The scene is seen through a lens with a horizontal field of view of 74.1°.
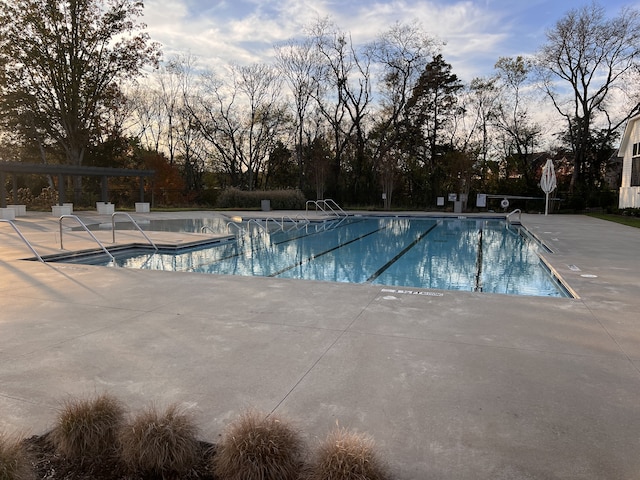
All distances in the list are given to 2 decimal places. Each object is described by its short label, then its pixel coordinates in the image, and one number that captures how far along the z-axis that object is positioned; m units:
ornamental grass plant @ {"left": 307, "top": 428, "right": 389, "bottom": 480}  1.49
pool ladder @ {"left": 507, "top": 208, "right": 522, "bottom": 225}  15.51
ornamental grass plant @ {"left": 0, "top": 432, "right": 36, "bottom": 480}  1.48
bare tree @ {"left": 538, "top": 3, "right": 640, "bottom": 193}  20.14
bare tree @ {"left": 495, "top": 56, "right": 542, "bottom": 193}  23.27
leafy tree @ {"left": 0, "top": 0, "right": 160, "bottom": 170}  19.59
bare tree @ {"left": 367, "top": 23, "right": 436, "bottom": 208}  23.47
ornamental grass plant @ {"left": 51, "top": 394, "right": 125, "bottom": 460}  1.76
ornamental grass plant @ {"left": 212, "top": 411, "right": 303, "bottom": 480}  1.57
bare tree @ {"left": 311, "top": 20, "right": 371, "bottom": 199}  25.02
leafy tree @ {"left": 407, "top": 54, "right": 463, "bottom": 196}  24.16
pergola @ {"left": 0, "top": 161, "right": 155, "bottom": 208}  15.45
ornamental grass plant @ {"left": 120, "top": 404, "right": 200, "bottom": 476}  1.66
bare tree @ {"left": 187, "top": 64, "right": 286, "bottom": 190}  27.64
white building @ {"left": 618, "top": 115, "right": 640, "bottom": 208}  19.11
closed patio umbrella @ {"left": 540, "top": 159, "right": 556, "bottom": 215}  18.03
